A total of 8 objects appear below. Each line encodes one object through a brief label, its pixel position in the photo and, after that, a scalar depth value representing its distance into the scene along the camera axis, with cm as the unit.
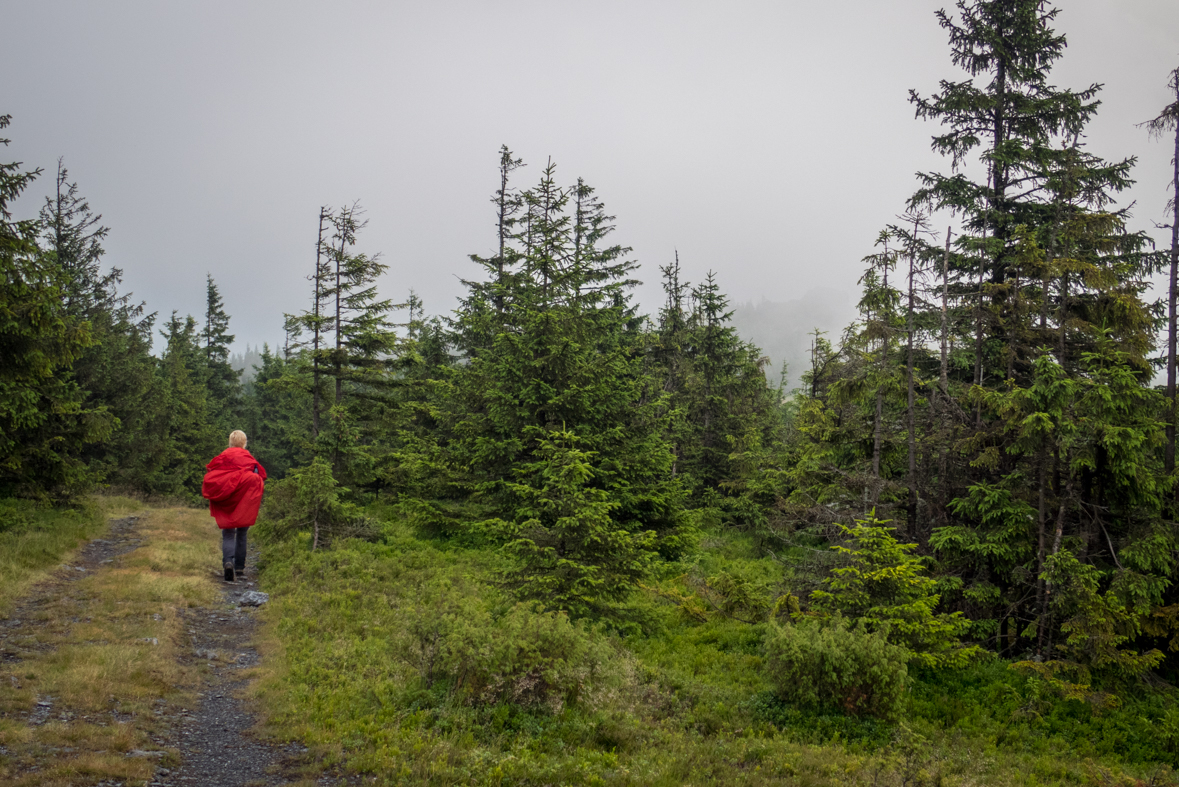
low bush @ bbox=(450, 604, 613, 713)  688
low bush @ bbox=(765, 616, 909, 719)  845
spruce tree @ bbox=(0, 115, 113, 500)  1055
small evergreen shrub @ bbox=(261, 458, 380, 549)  1586
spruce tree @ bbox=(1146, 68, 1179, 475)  1134
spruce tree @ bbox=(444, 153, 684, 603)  1385
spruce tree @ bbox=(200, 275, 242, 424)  4703
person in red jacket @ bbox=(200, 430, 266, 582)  1064
